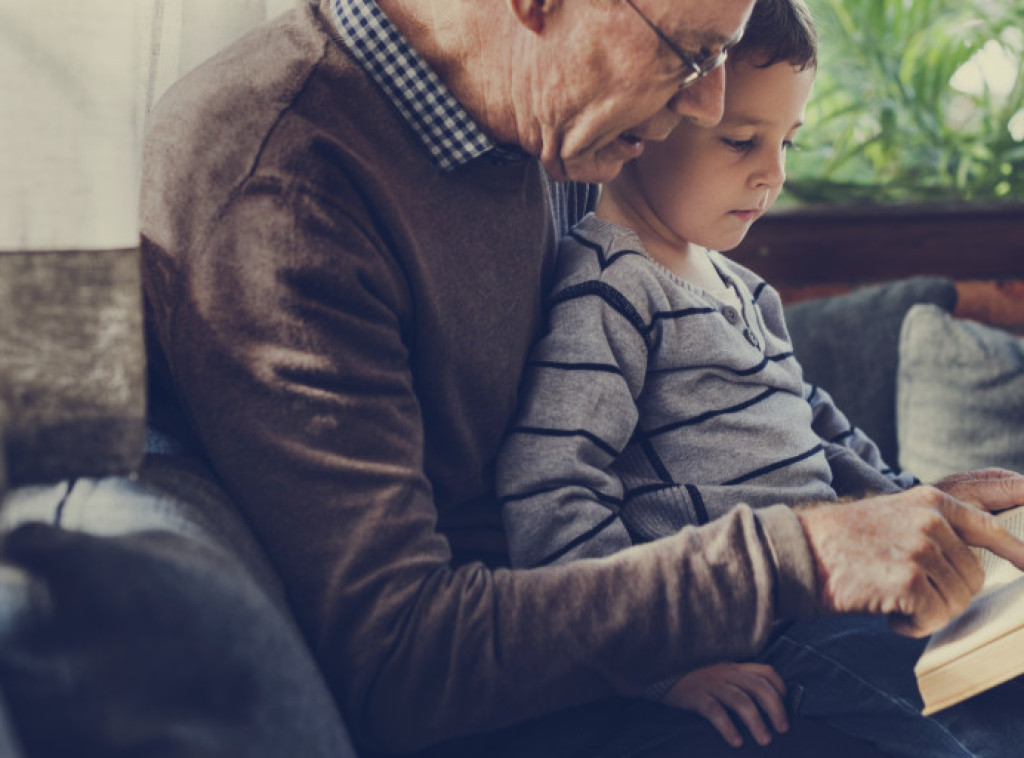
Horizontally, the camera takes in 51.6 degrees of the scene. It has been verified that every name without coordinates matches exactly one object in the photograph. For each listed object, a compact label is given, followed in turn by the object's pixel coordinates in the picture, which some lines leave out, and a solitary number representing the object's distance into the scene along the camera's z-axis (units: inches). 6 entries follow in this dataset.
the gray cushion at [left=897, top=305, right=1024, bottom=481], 78.5
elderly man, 35.6
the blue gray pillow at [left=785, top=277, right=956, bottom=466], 83.4
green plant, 115.6
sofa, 24.9
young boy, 42.4
